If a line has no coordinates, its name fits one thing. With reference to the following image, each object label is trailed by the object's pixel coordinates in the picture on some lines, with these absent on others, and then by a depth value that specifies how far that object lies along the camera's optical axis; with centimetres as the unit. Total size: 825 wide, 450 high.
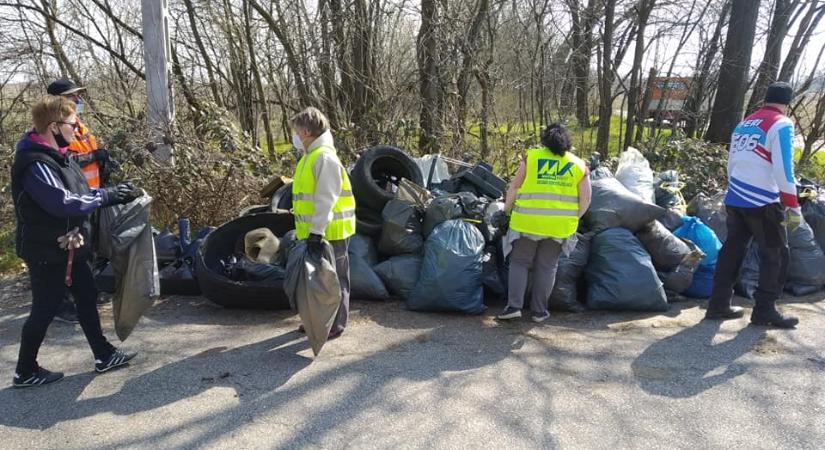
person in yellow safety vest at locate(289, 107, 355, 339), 366
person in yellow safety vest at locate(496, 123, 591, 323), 414
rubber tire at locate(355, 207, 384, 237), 525
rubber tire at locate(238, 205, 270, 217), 576
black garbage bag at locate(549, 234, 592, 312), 464
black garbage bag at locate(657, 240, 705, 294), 480
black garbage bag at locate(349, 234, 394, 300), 488
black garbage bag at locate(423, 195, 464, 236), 498
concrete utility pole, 634
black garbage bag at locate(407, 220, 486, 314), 454
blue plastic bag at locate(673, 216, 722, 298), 493
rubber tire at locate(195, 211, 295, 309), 454
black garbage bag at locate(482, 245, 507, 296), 480
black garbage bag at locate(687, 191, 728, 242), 539
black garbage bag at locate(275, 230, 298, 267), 498
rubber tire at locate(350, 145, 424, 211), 547
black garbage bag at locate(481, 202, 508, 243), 492
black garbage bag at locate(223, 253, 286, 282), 471
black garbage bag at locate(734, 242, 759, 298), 496
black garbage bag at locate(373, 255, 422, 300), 487
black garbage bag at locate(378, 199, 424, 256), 506
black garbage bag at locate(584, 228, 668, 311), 455
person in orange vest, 435
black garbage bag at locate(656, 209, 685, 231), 523
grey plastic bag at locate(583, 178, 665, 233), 481
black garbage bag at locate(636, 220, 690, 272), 480
